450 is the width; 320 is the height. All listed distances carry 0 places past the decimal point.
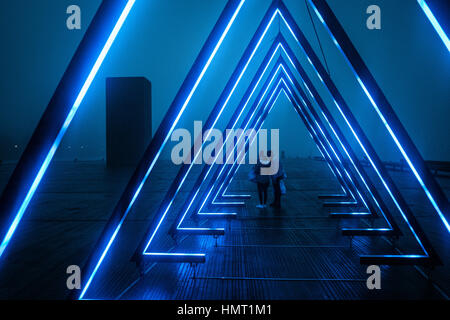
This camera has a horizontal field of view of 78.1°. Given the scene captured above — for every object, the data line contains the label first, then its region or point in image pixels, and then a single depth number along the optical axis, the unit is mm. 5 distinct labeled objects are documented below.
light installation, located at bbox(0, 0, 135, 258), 2402
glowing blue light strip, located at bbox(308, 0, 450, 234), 4223
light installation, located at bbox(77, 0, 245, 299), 3812
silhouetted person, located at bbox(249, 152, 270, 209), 10625
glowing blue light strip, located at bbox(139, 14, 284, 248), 5217
